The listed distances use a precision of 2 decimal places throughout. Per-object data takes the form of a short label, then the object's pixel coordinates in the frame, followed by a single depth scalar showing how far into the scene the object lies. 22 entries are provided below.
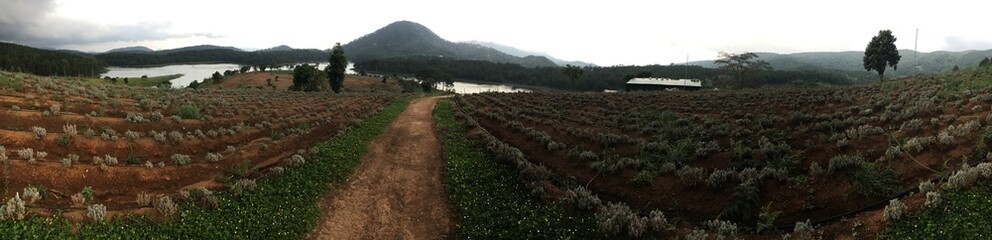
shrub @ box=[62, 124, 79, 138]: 16.33
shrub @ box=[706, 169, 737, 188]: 14.59
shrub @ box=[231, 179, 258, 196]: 13.42
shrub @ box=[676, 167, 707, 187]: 14.98
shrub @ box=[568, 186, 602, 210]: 13.33
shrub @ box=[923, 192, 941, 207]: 9.71
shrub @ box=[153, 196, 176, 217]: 10.98
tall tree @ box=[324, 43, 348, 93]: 72.12
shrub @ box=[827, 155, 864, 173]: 13.08
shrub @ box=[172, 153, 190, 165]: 15.95
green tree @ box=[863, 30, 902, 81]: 64.69
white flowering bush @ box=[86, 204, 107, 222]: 9.94
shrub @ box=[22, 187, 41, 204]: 10.36
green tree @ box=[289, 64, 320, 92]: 87.69
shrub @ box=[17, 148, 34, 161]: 12.75
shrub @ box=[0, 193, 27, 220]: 9.35
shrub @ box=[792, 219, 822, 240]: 9.85
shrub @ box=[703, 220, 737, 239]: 10.70
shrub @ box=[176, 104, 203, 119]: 26.17
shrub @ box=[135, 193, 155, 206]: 11.34
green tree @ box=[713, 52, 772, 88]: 90.89
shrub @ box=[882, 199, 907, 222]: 9.63
